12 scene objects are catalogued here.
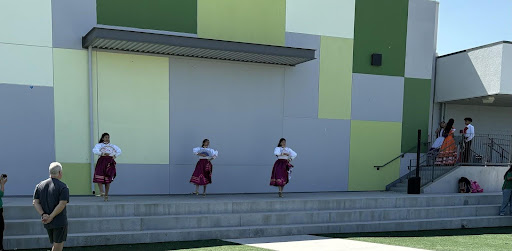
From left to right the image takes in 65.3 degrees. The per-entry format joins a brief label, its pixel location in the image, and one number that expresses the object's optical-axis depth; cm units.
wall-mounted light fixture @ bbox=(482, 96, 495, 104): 1263
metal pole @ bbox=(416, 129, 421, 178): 1124
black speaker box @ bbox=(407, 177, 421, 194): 1106
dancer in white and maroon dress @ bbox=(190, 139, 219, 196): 956
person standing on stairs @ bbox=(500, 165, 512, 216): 1005
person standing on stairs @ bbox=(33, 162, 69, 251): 512
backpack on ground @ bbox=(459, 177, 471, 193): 1157
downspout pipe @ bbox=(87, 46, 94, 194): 942
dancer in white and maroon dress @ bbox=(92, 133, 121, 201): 854
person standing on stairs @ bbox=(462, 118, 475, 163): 1214
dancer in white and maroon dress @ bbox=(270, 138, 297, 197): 977
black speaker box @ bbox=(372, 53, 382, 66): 1217
